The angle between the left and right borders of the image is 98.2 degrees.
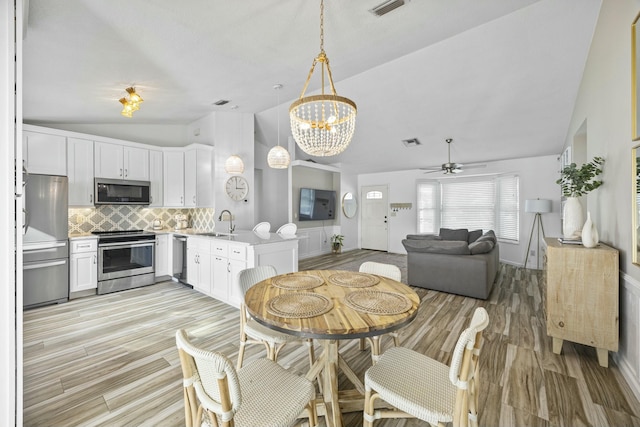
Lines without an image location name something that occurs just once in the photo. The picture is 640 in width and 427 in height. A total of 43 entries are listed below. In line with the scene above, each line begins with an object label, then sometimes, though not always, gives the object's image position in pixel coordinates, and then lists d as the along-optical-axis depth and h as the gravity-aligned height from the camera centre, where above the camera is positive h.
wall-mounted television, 7.06 +0.22
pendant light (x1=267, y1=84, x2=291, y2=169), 3.98 +0.80
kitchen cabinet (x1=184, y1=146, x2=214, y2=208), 4.88 +0.62
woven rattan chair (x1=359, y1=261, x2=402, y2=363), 2.35 -0.51
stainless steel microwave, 4.21 +0.32
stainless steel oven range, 4.05 -0.73
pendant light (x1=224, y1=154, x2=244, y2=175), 4.57 +0.79
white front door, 8.20 -0.12
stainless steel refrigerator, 3.40 -0.37
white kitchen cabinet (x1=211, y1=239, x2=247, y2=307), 3.46 -0.71
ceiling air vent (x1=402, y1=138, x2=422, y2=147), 5.83 +1.52
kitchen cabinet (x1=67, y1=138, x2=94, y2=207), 4.00 +0.61
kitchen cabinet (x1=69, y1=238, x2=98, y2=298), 3.81 -0.75
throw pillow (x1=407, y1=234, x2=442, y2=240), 4.57 -0.40
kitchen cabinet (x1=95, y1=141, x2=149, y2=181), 4.27 +0.81
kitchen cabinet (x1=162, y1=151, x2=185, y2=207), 4.92 +0.60
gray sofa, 3.92 -0.77
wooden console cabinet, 2.18 -0.68
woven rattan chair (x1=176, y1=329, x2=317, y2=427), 1.00 -0.81
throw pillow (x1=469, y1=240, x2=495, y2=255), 4.05 -0.51
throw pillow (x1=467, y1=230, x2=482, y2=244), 5.52 -0.44
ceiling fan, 4.96 +0.82
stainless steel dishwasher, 4.46 -0.76
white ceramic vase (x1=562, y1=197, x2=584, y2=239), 2.67 -0.04
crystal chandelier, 2.20 +0.70
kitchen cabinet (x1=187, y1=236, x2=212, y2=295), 3.98 -0.76
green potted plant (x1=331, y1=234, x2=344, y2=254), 7.83 -0.86
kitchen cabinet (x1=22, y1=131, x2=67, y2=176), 3.63 +0.80
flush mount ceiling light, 3.12 +1.25
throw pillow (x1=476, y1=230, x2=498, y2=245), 4.54 -0.41
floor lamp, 5.33 +0.13
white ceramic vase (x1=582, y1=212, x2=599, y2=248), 2.30 -0.18
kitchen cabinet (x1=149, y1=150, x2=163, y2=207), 4.78 +0.60
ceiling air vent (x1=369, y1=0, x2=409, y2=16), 2.32 +1.77
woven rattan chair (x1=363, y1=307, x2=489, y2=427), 1.14 -0.83
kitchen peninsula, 3.39 -0.58
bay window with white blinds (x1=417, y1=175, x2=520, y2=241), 6.21 +0.21
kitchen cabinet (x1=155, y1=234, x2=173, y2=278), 4.66 -0.75
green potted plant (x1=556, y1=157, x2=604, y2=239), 2.56 +0.23
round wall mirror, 8.41 +0.25
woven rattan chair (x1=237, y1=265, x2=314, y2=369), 1.89 -0.83
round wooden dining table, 1.30 -0.52
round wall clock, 5.01 +0.46
